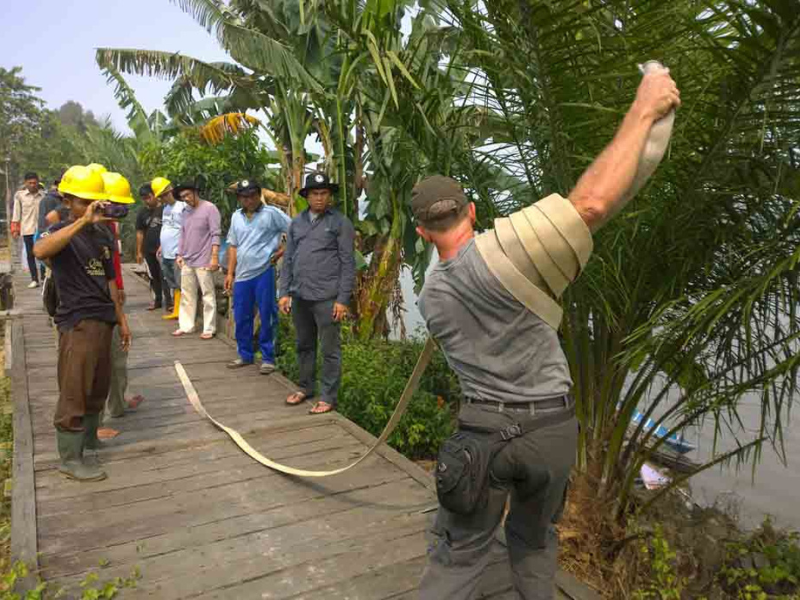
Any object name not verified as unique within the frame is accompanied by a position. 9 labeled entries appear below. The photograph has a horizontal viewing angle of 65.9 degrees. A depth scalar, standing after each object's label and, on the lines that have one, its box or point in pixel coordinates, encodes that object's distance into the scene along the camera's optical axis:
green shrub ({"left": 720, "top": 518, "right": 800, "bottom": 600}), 3.33
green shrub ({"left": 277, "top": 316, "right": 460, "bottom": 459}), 5.71
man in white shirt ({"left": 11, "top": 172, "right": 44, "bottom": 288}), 9.57
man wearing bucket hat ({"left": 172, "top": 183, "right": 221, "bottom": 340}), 6.82
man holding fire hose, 1.80
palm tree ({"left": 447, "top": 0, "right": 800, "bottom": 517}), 2.41
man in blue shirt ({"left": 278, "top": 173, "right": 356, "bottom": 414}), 4.78
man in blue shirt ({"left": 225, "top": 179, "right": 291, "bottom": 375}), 5.84
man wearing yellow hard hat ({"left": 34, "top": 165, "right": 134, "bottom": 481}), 3.52
